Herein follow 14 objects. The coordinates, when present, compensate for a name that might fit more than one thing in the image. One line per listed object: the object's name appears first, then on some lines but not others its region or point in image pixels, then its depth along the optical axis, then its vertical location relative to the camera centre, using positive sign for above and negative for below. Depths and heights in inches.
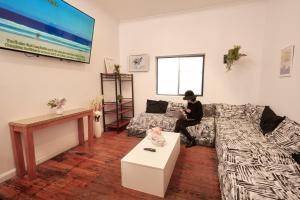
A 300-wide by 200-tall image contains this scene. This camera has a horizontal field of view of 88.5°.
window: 152.7 +9.0
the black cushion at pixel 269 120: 87.3 -22.1
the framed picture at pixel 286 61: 85.5 +13.0
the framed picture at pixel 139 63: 164.9 +21.7
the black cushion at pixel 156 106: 154.0 -23.6
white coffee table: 65.6 -38.4
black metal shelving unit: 150.9 -25.1
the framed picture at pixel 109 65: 151.0 +18.0
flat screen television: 72.1 +30.7
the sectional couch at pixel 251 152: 47.6 -31.8
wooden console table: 74.8 -26.7
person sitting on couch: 118.5 -26.8
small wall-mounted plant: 125.9 +23.0
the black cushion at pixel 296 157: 60.2 -29.3
